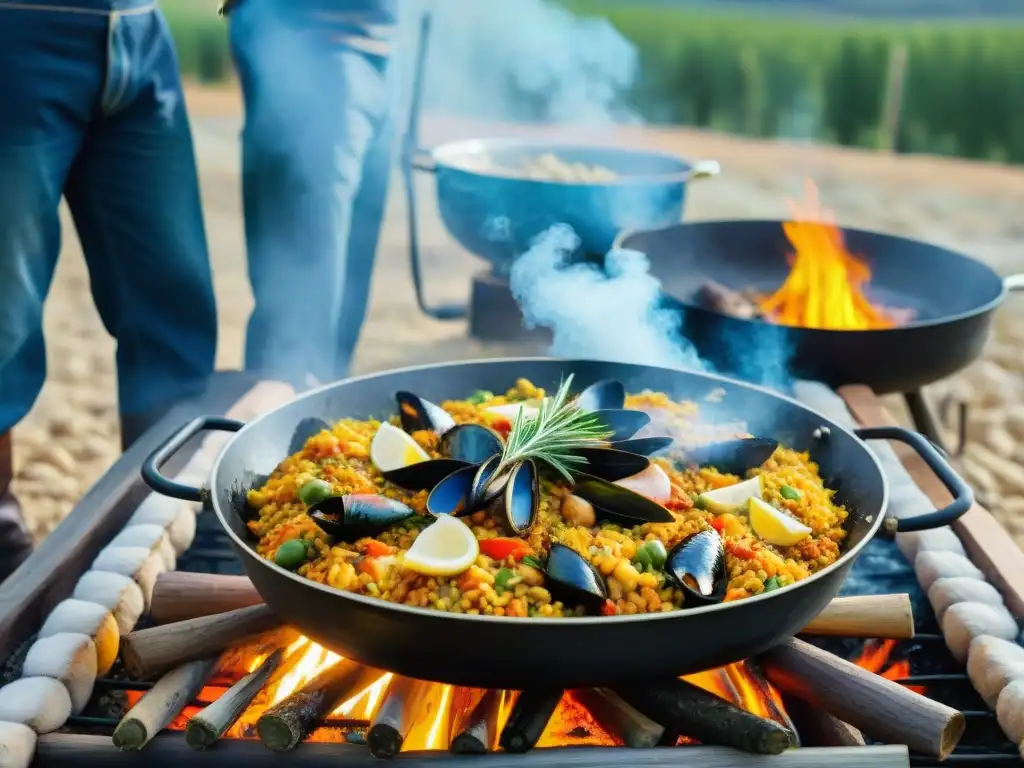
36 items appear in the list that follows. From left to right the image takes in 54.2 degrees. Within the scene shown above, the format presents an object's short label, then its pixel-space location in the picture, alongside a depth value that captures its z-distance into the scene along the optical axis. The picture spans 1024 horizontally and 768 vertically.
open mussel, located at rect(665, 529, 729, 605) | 1.74
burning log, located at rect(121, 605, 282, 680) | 2.02
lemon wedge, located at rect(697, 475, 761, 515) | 2.07
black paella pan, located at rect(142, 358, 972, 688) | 1.58
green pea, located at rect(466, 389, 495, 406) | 2.59
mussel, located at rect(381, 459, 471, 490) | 2.07
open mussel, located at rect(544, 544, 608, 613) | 1.69
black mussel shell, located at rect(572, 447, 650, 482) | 2.07
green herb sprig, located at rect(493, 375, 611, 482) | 2.03
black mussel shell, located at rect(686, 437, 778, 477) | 2.20
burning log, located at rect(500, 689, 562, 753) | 1.75
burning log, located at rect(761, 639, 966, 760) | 1.77
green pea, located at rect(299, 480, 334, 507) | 2.02
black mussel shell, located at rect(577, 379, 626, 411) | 2.46
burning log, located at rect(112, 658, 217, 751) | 1.79
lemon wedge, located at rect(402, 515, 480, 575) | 1.75
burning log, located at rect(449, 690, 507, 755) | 1.73
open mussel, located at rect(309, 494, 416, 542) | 1.91
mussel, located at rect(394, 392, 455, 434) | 2.37
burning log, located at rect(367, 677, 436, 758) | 1.74
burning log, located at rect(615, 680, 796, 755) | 1.71
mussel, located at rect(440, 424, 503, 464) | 2.18
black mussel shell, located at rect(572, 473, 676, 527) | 1.92
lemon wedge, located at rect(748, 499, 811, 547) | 1.94
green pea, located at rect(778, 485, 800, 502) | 2.06
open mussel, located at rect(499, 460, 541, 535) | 1.89
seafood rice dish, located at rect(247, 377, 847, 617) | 1.75
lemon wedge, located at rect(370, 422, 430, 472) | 2.21
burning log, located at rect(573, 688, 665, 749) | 1.79
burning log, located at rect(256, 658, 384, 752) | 1.76
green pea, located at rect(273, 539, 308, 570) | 1.86
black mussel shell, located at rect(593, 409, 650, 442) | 2.28
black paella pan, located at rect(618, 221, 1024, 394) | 3.03
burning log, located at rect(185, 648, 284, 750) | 1.76
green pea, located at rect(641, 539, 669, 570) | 1.82
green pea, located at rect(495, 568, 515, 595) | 1.75
